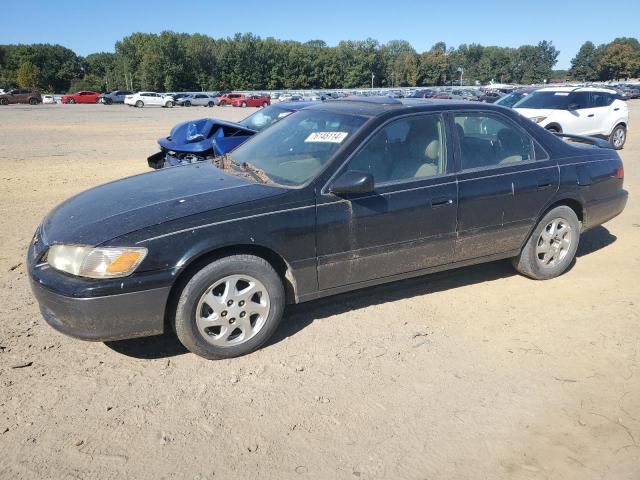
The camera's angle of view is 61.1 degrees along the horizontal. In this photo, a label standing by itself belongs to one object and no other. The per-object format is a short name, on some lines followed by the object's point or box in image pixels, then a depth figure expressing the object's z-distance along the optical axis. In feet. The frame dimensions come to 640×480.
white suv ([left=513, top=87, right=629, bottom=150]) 43.14
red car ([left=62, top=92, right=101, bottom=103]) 194.39
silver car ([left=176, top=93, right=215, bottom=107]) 181.98
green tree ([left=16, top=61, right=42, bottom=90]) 286.87
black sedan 10.93
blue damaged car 26.66
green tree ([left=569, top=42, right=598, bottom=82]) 441.27
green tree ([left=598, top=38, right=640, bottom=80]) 413.39
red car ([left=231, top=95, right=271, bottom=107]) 170.71
